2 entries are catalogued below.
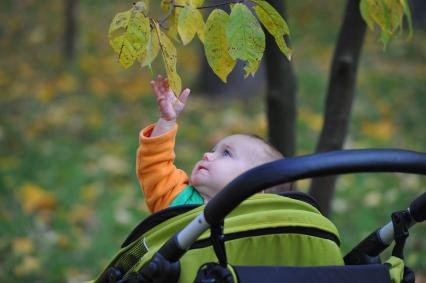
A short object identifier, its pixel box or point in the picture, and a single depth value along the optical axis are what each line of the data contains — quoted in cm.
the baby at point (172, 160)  525
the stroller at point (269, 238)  343
